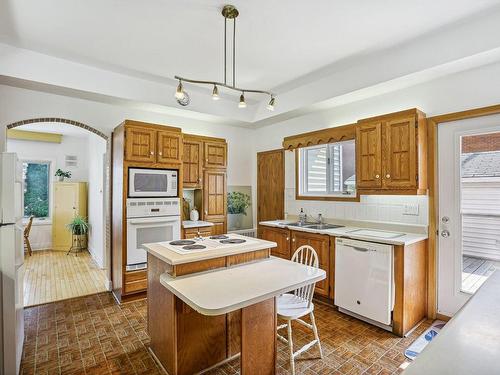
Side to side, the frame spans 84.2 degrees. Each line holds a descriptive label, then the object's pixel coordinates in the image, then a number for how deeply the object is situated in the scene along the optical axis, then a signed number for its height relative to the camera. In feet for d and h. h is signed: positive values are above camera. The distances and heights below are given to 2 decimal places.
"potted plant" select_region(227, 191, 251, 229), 16.85 -1.12
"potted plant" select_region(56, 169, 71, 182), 20.66 +1.02
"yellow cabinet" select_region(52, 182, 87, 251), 20.34 -1.62
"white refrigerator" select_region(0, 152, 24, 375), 6.48 -1.90
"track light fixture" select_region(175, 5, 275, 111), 7.37 +4.81
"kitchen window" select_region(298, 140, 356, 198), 12.75 +0.93
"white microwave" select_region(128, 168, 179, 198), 11.26 +0.24
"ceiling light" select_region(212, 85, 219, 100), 7.62 +2.64
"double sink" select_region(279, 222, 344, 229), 12.54 -1.69
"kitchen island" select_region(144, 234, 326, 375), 5.50 -2.07
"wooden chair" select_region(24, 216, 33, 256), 18.41 -3.11
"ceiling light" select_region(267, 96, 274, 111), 8.47 +2.60
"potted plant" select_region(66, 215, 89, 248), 19.66 -2.84
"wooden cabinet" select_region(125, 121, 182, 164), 11.24 +1.92
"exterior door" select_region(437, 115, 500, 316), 8.69 -0.77
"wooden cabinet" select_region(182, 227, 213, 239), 13.00 -2.10
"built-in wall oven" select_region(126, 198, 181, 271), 11.18 -1.50
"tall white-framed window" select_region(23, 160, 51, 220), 21.21 -0.08
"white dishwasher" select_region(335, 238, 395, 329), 8.75 -3.06
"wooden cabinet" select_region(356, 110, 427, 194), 9.34 +1.27
